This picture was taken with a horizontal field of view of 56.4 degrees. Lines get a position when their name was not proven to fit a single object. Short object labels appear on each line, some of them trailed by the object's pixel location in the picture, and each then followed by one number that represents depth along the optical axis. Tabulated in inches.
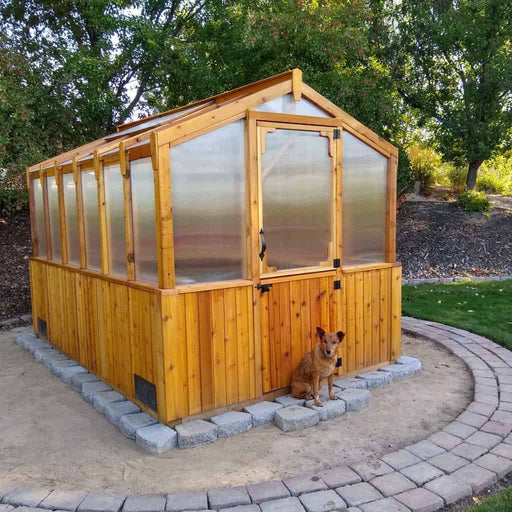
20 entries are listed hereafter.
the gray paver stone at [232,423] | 148.8
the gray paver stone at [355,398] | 165.8
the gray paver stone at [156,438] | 139.2
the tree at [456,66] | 430.0
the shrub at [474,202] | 473.4
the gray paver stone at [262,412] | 155.9
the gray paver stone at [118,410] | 159.5
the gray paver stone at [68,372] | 199.2
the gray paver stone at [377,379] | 186.7
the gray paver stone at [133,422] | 149.6
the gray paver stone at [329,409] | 158.7
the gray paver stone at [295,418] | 151.8
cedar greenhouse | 150.2
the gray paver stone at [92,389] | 179.5
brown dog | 157.6
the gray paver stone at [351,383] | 180.7
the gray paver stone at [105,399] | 170.2
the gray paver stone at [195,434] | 142.3
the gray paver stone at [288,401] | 165.6
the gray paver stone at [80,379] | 191.0
